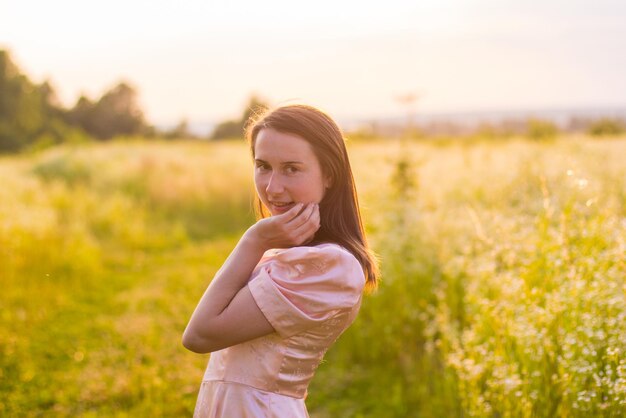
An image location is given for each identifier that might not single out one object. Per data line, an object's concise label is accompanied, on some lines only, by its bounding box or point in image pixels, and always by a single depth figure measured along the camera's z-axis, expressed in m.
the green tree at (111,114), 39.25
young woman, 1.88
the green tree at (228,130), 38.59
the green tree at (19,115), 33.91
